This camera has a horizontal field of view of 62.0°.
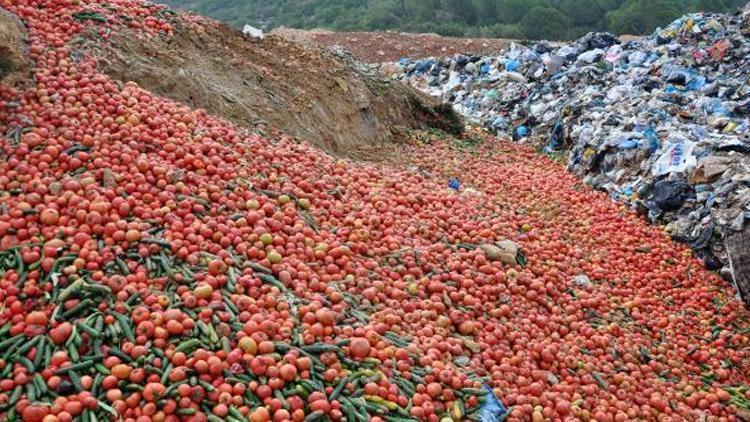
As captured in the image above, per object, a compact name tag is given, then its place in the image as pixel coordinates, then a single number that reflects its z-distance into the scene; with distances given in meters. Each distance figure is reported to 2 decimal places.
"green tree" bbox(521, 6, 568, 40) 35.62
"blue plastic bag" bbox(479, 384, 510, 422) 3.81
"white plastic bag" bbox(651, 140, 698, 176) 7.80
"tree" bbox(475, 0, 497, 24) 41.06
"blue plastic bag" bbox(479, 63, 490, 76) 15.99
